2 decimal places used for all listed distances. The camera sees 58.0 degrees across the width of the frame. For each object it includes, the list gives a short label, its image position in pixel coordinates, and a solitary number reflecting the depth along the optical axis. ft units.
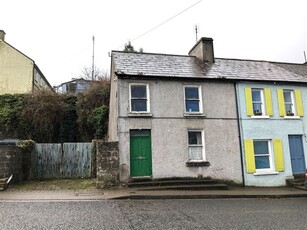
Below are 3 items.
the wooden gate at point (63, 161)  52.24
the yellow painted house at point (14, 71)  92.48
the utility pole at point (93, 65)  123.96
